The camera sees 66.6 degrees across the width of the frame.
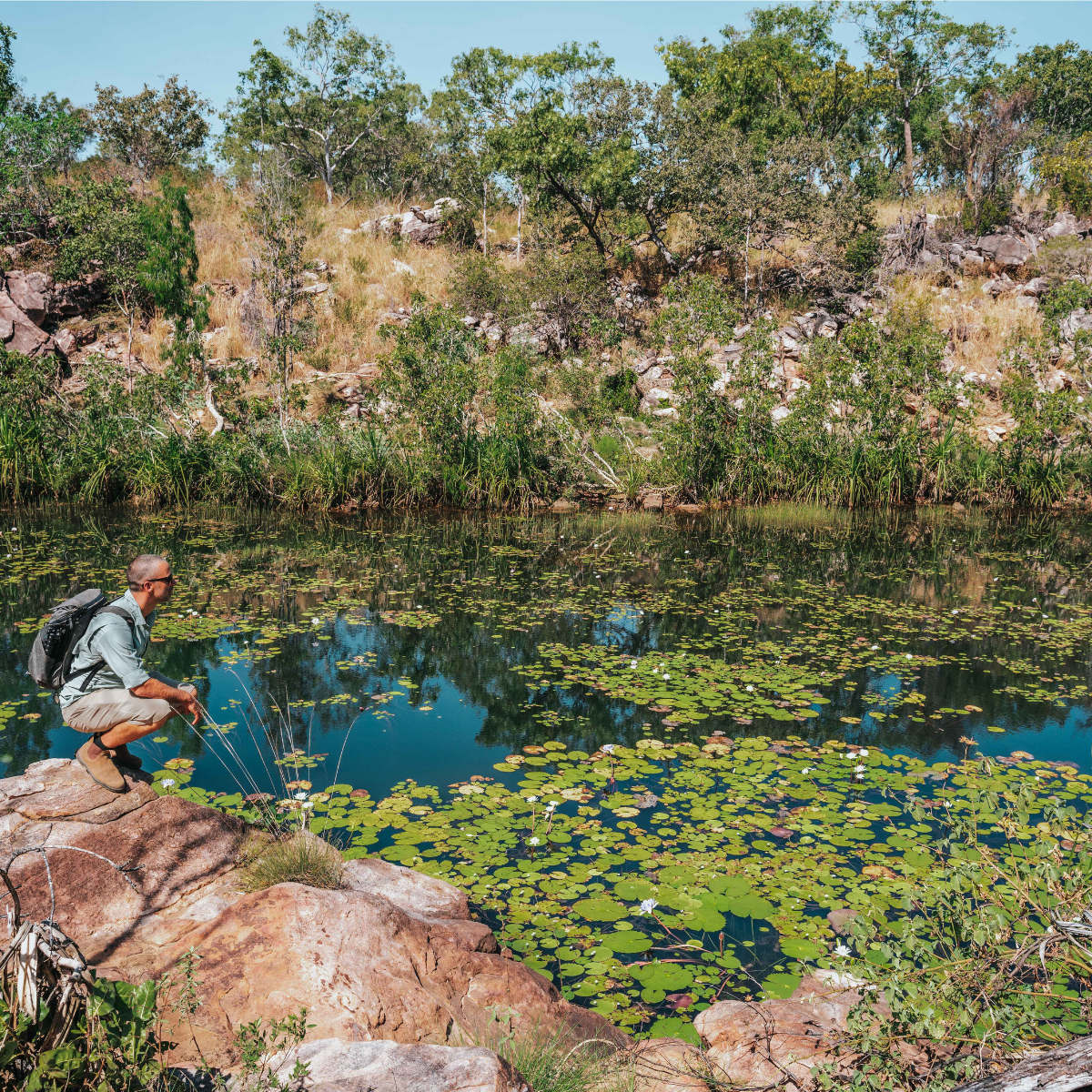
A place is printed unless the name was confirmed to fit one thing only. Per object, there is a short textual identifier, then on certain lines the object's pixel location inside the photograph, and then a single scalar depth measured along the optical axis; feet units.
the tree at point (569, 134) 77.05
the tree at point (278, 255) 63.26
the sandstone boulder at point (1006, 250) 81.41
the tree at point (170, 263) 68.18
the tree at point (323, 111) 98.99
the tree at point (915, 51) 102.47
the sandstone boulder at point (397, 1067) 7.97
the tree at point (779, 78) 94.43
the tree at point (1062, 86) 110.22
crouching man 14.71
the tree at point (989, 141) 86.22
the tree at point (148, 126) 91.71
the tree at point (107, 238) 73.77
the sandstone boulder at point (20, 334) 70.44
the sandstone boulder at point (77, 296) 77.97
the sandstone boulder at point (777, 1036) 9.55
